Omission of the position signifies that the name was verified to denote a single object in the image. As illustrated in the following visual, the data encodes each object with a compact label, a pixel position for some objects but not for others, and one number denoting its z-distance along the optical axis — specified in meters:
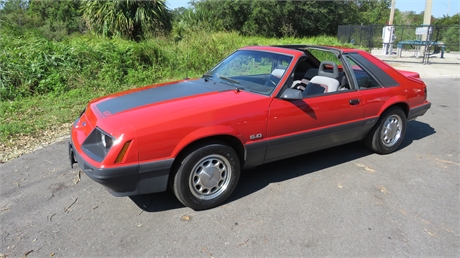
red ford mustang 2.96
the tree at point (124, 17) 13.75
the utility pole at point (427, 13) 22.38
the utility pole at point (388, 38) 20.76
